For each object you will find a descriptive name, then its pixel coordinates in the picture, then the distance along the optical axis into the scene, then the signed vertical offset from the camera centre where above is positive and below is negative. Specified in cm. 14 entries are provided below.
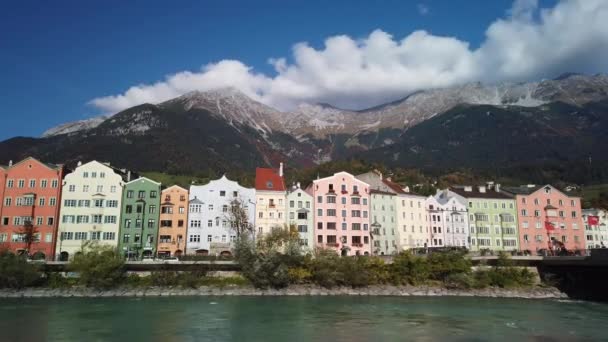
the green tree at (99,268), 6266 -298
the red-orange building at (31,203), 7694 +722
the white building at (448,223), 9600 +495
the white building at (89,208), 7856 +660
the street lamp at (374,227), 8950 +379
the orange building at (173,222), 8106 +426
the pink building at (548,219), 9838 +598
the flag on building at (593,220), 10846 +630
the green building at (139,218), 7981 +487
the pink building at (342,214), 8669 +618
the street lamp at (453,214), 9649 +682
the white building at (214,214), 8156 +573
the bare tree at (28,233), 7519 +207
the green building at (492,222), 9762 +526
